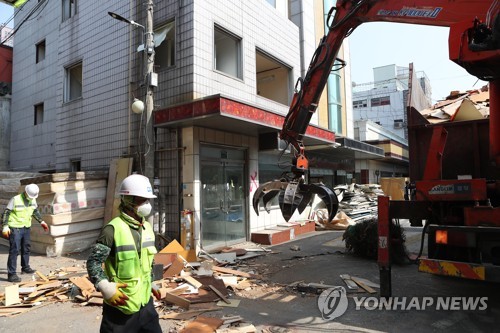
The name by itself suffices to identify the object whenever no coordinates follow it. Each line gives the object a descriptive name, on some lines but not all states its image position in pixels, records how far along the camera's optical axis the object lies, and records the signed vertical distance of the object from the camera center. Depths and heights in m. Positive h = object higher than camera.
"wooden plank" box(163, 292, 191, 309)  5.14 -1.62
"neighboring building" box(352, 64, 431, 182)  22.48 +8.18
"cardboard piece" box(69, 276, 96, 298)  5.61 -1.54
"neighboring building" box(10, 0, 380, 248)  8.83 +2.55
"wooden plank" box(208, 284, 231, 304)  5.41 -1.62
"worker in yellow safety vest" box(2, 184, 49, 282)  7.02 -0.64
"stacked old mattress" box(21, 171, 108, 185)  8.81 +0.31
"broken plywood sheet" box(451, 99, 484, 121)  5.35 +1.05
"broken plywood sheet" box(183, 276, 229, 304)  5.39 -1.63
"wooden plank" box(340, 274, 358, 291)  5.81 -1.62
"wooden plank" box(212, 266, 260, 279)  6.76 -1.61
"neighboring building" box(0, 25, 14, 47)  21.05 +9.32
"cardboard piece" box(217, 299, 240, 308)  5.25 -1.71
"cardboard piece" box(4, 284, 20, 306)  5.35 -1.58
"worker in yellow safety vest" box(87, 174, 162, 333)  2.67 -0.59
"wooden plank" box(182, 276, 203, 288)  5.91 -1.57
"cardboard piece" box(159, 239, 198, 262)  7.44 -1.32
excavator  4.23 +0.51
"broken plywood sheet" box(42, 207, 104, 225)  8.61 -0.66
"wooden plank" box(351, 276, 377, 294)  5.62 -1.62
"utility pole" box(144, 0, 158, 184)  7.86 +2.22
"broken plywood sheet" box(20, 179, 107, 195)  8.75 +0.09
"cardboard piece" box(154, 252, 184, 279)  6.59 -1.41
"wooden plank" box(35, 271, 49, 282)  6.59 -1.61
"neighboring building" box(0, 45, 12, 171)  16.88 +4.11
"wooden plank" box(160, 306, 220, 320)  4.79 -1.70
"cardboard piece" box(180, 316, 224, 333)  4.29 -1.68
